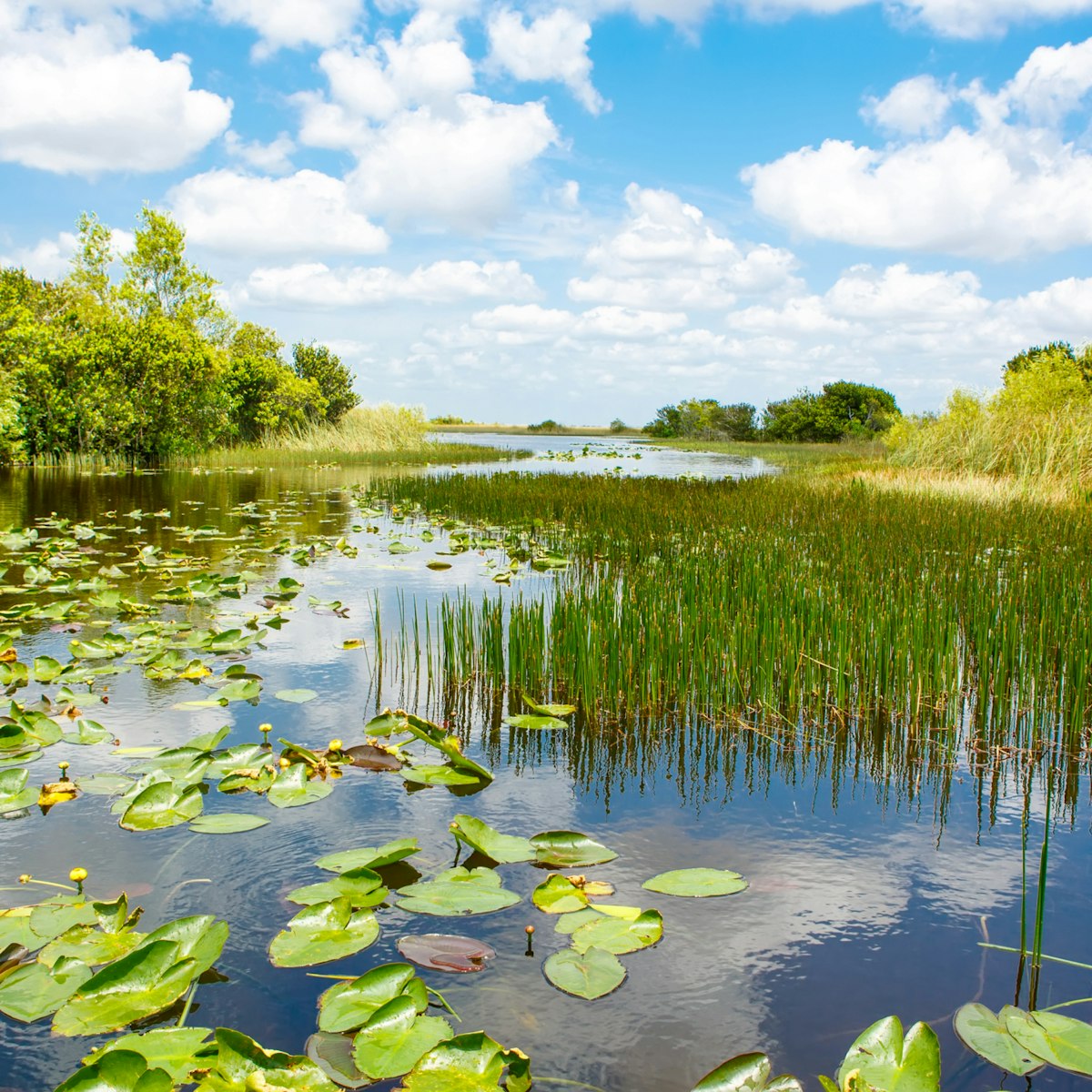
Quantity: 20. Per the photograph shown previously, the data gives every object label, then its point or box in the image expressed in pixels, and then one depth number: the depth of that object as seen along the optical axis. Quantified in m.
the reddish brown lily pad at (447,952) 2.03
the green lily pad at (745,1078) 1.60
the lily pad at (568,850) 2.55
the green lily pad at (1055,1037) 1.74
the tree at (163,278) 24.36
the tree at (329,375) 28.69
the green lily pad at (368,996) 1.79
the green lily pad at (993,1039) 1.77
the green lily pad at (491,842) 2.50
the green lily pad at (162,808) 2.74
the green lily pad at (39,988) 1.85
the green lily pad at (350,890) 2.27
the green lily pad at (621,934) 2.12
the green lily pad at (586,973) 1.97
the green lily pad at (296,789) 2.94
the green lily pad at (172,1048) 1.63
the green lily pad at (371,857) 2.42
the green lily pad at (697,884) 2.38
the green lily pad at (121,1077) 1.49
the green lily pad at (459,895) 2.23
